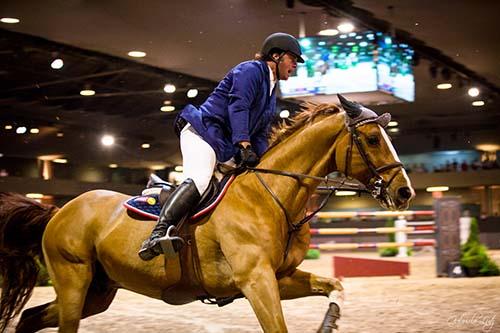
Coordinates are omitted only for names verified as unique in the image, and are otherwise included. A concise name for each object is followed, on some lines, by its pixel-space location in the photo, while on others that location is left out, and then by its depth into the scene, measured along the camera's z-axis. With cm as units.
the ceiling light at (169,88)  1365
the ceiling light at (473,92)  1461
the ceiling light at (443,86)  1401
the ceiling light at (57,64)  1144
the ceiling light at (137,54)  1162
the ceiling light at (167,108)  1476
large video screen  1050
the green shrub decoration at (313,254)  1408
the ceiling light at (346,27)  1013
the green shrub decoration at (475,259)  903
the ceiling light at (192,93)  1402
